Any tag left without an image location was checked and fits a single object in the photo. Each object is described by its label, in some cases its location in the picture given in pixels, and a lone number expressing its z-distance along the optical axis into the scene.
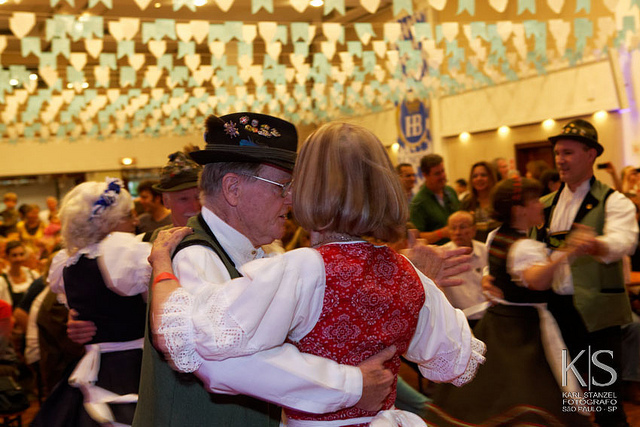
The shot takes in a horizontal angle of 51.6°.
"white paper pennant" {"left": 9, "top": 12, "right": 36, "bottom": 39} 5.74
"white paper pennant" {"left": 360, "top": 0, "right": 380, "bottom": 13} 5.47
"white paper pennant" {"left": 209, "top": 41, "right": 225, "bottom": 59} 7.66
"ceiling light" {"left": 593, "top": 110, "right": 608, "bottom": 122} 10.18
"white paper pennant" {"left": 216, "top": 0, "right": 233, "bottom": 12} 5.56
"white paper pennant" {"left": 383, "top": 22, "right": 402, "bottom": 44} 7.56
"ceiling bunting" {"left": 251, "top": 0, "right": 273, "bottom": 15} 5.13
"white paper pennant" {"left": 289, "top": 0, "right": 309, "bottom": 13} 5.64
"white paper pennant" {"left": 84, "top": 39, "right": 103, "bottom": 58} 7.10
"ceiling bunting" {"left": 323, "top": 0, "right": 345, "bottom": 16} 5.45
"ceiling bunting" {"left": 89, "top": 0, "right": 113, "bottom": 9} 4.93
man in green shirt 5.11
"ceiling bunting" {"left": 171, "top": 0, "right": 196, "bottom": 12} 5.70
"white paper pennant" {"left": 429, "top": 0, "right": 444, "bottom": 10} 5.48
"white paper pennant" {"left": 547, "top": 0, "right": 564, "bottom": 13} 5.66
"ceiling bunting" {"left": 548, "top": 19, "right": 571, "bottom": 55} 7.41
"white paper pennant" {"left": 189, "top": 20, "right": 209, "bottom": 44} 6.70
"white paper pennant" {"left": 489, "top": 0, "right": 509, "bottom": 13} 5.17
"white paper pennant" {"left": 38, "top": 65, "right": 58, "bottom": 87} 8.28
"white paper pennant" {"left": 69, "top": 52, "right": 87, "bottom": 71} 7.80
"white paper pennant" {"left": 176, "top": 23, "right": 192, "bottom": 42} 6.66
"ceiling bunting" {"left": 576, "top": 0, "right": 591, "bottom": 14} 5.73
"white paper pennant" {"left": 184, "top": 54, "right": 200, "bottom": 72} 8.60
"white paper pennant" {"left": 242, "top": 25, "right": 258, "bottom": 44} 6.84
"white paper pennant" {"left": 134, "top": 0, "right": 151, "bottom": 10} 5.08
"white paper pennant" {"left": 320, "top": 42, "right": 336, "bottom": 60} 7.96
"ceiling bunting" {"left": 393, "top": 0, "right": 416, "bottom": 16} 5.47
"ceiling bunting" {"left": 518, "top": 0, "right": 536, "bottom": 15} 5.58
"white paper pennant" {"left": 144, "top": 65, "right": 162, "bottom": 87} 8.98
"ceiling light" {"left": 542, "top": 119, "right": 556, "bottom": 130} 11.12
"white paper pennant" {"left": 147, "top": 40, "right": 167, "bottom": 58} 7.17
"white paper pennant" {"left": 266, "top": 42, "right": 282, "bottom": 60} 7.78
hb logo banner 13.05
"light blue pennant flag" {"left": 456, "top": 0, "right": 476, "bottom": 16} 5.48
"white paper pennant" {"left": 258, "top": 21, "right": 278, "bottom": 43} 7.01
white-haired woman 2.22
